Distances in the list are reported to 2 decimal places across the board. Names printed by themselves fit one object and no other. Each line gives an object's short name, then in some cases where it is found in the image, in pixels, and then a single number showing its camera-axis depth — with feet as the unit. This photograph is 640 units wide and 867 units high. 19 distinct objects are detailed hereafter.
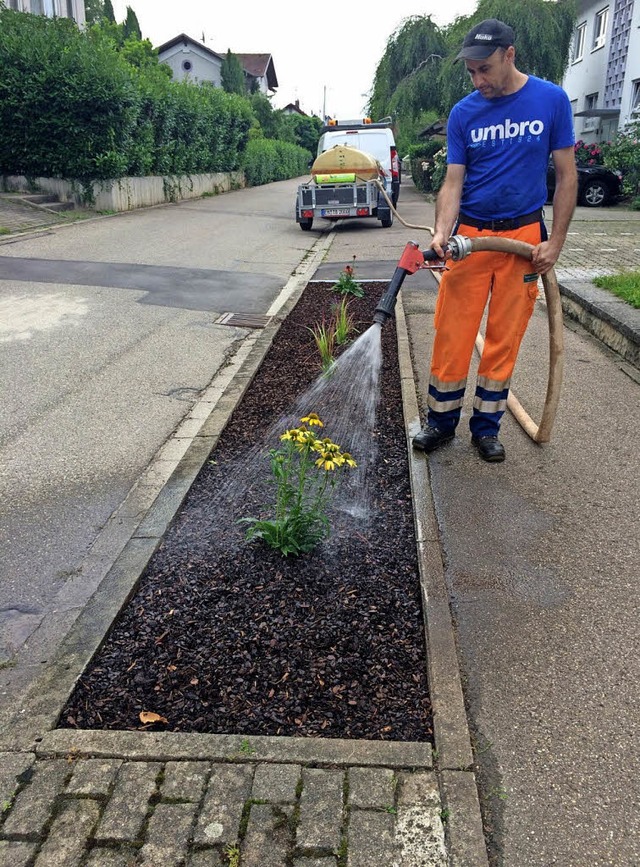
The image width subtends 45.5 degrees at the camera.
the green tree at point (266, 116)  164.66
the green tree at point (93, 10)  140.77
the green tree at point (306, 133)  222.07
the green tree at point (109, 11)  167.63
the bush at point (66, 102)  58.80
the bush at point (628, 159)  74.28
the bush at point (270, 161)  119.85
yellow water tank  57.67
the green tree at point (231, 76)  184.24
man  13.20
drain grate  28.04
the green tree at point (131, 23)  173.17
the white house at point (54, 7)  94.43
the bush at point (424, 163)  97.82
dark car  73.67
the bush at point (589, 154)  82.23
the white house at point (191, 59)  210.38
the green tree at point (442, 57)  94.79
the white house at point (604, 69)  89.10
